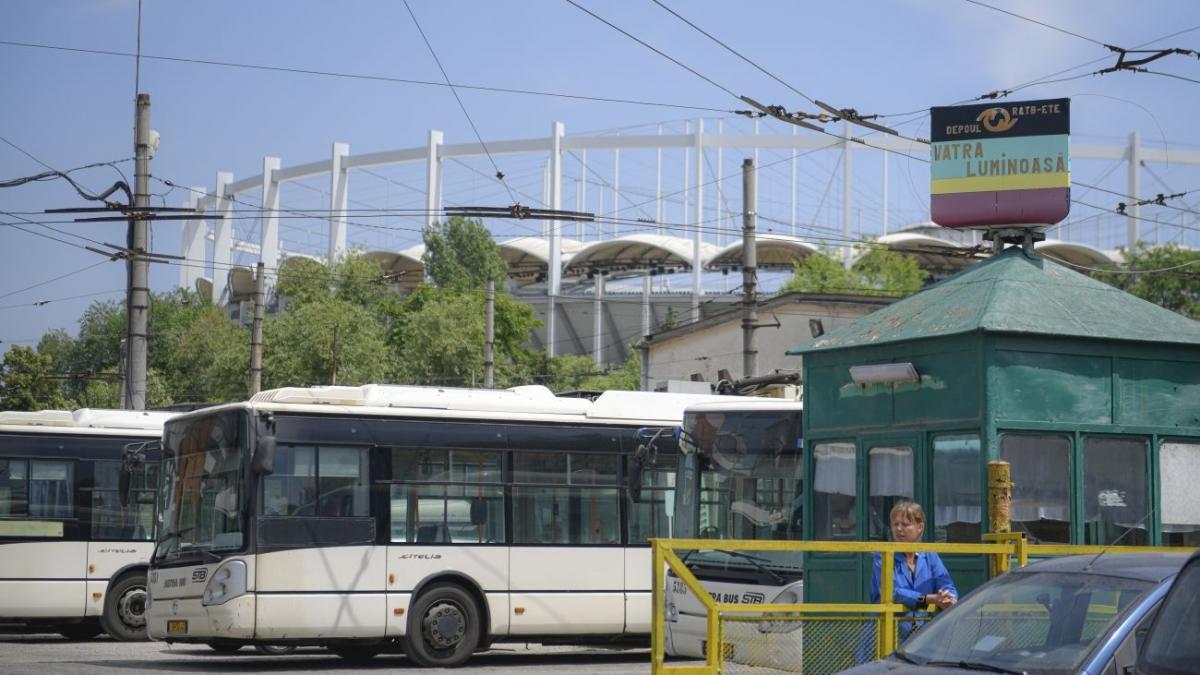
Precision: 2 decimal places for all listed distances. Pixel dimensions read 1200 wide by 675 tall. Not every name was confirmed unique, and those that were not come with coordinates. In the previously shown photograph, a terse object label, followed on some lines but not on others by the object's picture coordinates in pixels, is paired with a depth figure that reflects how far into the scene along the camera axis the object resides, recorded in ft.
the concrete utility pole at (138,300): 81.92
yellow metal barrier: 28.25
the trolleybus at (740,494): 52.60
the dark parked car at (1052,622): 23.79
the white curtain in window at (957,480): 38.09
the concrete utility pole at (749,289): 96.02
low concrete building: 158.71
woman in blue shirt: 31.32
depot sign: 47.60
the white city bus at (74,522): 69.00
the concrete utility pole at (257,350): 118.52
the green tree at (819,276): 249.55
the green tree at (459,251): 315.78
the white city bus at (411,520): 55.67
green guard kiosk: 38.34
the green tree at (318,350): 207.31
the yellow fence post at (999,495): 34.55
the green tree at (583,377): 260.42
